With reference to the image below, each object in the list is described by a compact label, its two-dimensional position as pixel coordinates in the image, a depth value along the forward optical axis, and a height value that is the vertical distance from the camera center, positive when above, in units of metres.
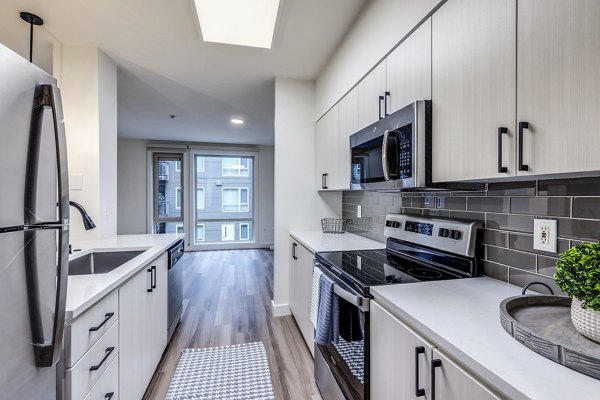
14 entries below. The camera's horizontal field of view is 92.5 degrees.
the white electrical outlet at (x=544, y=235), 1.03 -0.13
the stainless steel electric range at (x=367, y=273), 1.27 -0.37
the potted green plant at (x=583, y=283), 0.64 -0.20
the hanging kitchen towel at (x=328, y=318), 1.48 -0.62
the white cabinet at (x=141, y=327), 1.44 -0.76
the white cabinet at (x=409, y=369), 0.72 -0.51
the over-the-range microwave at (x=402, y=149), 1.26 +0.24
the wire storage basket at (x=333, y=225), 2.86 -0.26
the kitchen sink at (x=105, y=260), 1.96 -0.43
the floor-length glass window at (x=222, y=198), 6.54 +0.01
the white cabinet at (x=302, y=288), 2.14 -0.74
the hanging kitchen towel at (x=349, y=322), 1.32 -0.59
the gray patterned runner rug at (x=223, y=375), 1.80 -1.22
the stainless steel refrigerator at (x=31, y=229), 0.70 -0.08
